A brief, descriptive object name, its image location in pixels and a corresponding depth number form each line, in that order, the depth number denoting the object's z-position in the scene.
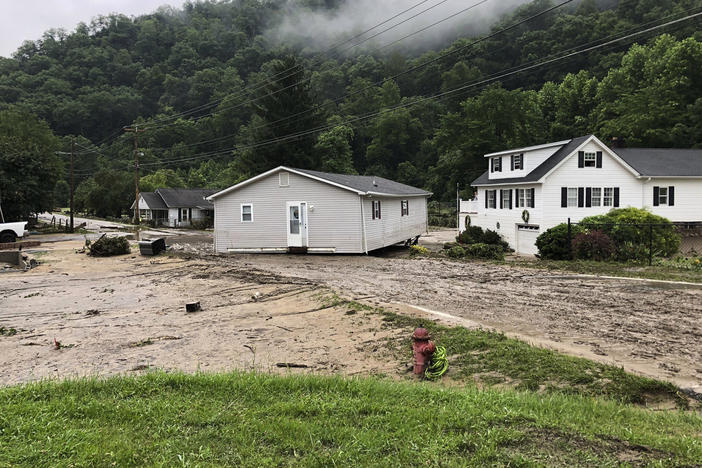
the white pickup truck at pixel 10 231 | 29.67
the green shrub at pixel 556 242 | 18.33
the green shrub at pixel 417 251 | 23.04
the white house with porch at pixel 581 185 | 26.53
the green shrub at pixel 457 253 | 20.84
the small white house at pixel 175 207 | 57.25
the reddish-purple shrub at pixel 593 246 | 17.41
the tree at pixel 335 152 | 62.66
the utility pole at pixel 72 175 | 44.94
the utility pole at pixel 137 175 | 45.99
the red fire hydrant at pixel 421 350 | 6.16
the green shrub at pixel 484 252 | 20.50
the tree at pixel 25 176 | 39.28
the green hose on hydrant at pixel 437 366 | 6.09
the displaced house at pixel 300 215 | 22.28
